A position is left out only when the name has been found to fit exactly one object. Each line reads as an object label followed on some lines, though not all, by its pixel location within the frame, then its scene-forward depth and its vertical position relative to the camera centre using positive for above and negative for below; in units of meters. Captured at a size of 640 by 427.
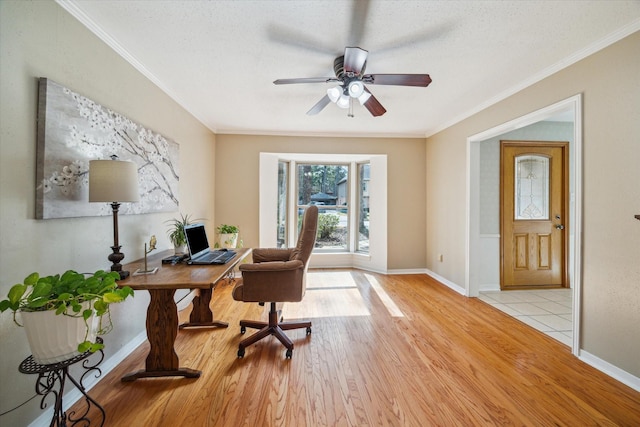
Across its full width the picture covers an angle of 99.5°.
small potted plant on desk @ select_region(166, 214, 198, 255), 2.43 -0.24
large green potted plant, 1.07 -0.40
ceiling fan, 1.84 +1.01
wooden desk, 1.78 -0.74
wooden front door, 3.84 +0.04
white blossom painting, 1.45 +0.42
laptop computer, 2.23 -0.35
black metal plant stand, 1.10 -0.65
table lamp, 1.58 +0.18
